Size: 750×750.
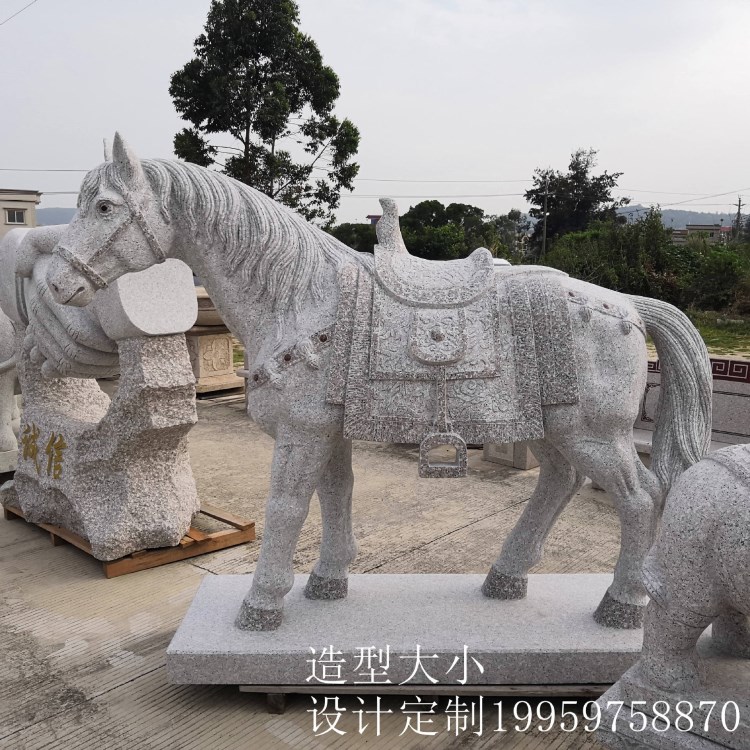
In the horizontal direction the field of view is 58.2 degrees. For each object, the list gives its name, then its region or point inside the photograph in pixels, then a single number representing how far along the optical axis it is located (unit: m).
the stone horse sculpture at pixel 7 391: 4.41
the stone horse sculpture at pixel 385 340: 2.01
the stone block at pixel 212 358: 7.59
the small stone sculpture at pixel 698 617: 1.47
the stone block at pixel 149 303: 2.94
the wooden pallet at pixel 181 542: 3.16
